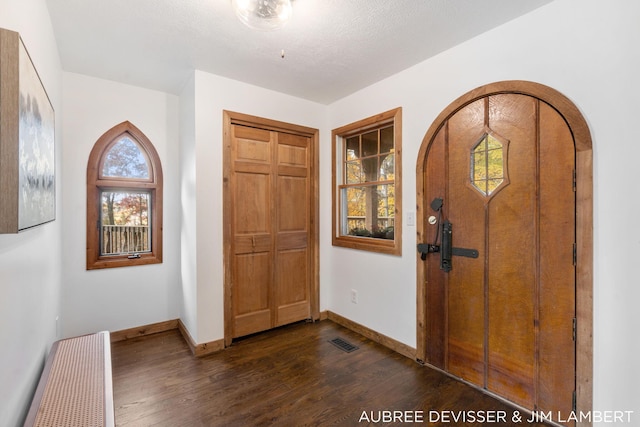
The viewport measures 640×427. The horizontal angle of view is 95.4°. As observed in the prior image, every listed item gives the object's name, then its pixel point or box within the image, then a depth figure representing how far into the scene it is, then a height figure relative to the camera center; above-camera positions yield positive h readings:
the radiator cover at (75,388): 1.27 -0.90
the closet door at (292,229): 3.29 -0.21
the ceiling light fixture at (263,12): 1.67 +1.16
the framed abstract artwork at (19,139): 0.95 +0.28
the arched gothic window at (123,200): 2.92 +0.12
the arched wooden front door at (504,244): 1.79 -0.24
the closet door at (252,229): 2.99 -0.18
